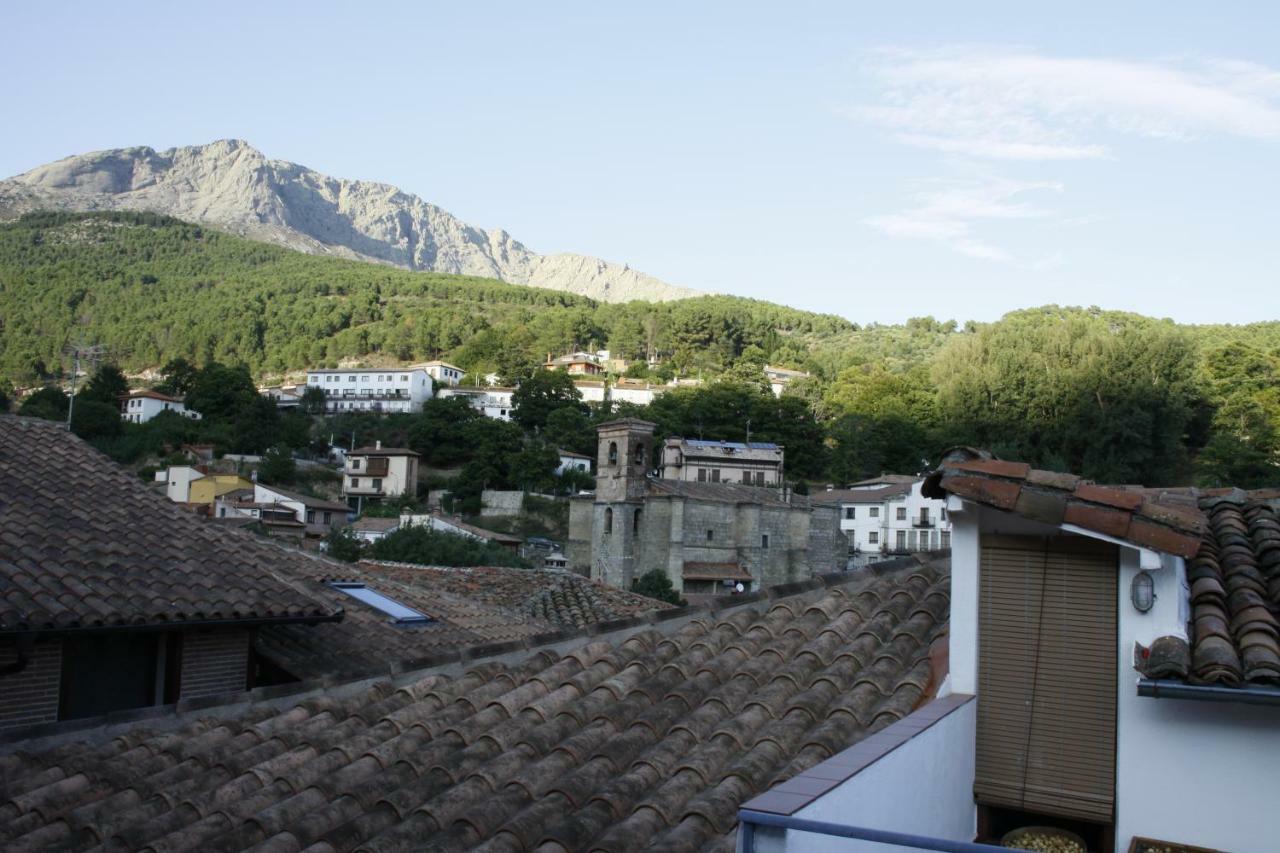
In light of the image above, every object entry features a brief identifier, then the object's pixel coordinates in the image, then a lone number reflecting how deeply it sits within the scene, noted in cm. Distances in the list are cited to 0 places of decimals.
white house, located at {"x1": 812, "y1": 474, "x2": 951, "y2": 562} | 5453
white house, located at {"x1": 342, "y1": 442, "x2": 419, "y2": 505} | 6838
